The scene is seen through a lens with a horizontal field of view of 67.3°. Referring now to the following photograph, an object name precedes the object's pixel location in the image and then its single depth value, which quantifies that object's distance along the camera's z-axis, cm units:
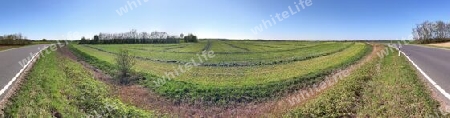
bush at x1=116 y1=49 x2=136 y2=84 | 2588
